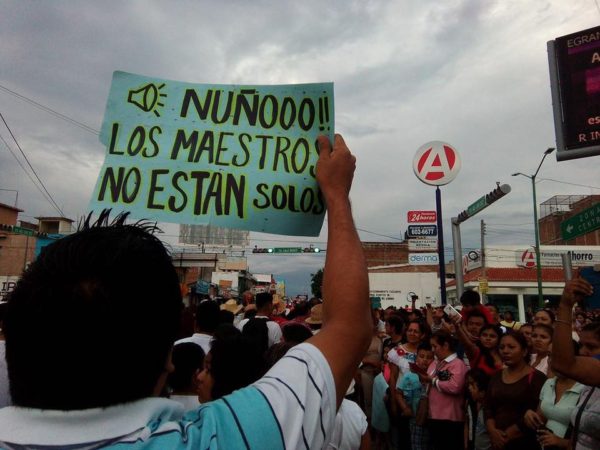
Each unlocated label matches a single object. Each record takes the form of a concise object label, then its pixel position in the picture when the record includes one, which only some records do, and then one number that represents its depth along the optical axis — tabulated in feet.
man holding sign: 2.85
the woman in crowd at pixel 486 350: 17.12
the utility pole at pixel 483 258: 71.67
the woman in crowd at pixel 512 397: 13.71
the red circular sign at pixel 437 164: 27.30
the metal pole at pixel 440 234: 26.76
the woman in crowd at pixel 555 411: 11.94
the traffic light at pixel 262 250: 122.42
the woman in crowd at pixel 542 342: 16.46
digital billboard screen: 23.71
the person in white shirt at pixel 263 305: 21.16
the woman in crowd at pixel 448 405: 16.58
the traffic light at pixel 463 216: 32.49
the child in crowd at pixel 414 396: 17.19
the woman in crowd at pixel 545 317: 19.33
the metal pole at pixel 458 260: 32.53
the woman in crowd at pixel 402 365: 18.37
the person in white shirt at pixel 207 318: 16.02
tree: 204.50
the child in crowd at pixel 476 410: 14.94
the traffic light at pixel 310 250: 113.70
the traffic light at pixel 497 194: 27.95
